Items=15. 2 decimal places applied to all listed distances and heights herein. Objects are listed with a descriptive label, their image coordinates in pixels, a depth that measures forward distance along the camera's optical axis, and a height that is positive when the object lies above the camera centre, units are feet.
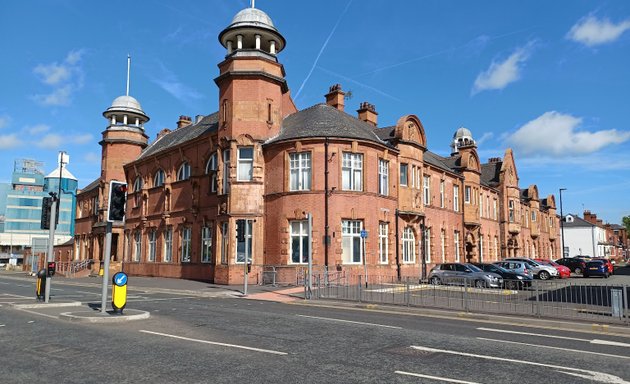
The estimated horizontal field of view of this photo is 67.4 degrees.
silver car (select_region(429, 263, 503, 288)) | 80.74 -4.29
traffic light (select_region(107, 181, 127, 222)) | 44.42 +4.66
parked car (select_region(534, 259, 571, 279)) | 119.65 -4.73
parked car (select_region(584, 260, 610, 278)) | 126.62 -4.74
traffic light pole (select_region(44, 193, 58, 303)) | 53.83 +1.81
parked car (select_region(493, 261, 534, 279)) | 100.12 -3.22
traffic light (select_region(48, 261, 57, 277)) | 53.52 -1.96
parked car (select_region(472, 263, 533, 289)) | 90.17 -3.76
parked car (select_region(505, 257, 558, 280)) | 112.06 -4.52
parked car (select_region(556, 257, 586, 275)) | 136.48 -3.47
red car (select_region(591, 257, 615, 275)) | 130.27 -4.09
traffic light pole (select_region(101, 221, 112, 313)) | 43.60 -1.24
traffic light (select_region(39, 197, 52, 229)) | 57.14 +4.35
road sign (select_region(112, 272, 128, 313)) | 43.62 -3.90
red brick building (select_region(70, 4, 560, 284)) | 92.73 +13.55
